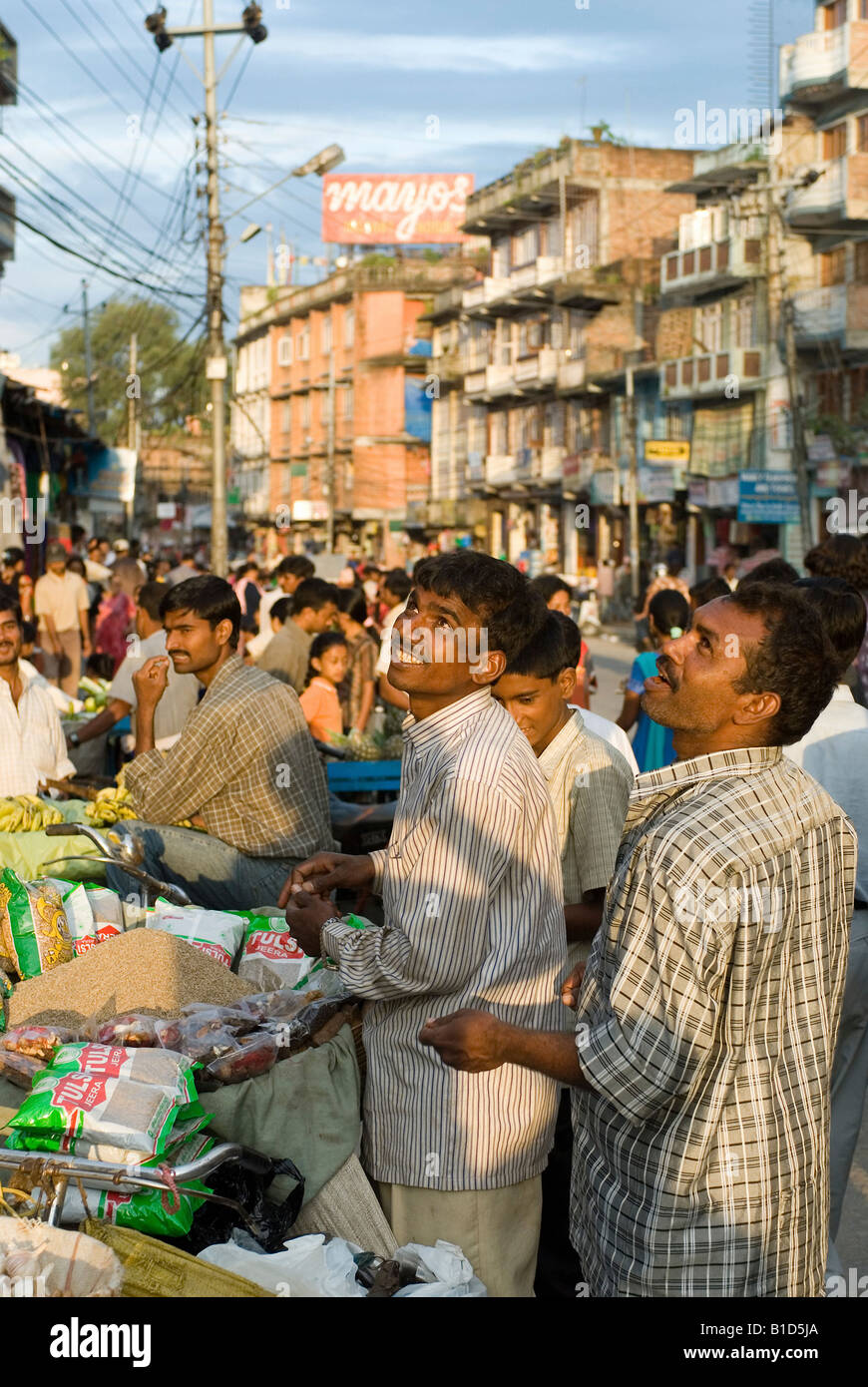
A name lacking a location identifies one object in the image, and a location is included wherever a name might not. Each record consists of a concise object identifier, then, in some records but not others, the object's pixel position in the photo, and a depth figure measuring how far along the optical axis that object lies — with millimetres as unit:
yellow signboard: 42375
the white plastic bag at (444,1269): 3205
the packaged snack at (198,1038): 3688
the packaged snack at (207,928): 4582
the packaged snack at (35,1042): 3629
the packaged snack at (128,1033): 3643
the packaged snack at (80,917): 4586
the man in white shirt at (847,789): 4465
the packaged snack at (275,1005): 4074
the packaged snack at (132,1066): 3318
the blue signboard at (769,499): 35062
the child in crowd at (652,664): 7906
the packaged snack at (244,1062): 3631
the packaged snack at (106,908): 4785
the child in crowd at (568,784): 4320
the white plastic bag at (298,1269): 3154
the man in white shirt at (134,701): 8258
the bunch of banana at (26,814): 5844
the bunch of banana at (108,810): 6109
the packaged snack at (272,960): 4594
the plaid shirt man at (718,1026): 2576
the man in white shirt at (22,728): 6637
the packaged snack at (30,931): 4332
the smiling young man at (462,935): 3117
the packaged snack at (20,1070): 3539
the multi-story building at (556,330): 50688
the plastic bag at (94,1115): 3170
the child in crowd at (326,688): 9641
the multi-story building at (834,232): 34781
